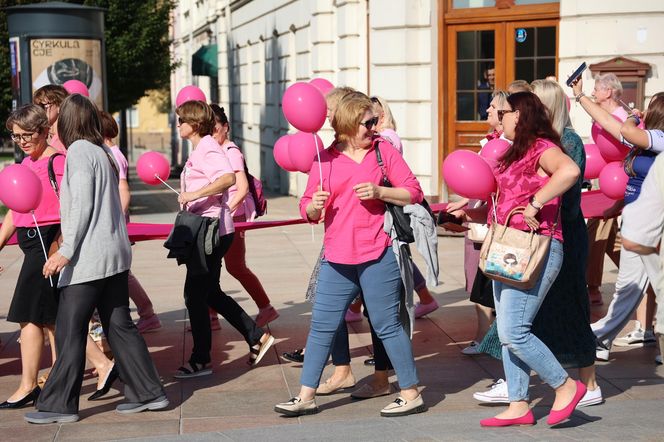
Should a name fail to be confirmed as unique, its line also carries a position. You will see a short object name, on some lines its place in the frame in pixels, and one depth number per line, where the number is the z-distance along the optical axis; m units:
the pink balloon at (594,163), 7.70
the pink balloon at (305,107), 6.39
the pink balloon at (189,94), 8.52
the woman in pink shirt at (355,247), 6.11
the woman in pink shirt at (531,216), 5.73
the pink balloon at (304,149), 6.57
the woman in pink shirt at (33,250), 6.56
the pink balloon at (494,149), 6.84
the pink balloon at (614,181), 7.22
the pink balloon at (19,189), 6.15
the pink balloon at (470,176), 5.88
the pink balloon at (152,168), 7.98
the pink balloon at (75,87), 8.92
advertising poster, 16.20
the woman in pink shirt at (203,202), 7.25
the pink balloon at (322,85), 7.30
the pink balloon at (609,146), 7.50
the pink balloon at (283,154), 7.06
